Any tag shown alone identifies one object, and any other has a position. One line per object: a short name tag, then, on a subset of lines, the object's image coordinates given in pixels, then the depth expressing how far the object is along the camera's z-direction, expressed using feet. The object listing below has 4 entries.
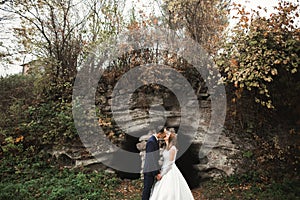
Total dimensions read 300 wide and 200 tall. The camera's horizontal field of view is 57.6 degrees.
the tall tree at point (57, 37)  32.32
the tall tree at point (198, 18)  28.89
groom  18.69
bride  18.35
